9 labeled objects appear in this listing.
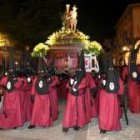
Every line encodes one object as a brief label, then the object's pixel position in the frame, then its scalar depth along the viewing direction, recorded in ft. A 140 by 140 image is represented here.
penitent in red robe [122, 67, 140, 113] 20.20
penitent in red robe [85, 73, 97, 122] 17.74
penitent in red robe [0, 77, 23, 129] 16.38
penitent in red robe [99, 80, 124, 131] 15.19
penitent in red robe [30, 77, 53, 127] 16.53
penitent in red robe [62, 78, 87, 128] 15.56
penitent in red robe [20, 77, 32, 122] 17.16
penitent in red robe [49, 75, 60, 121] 17.59
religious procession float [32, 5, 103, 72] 32.31
